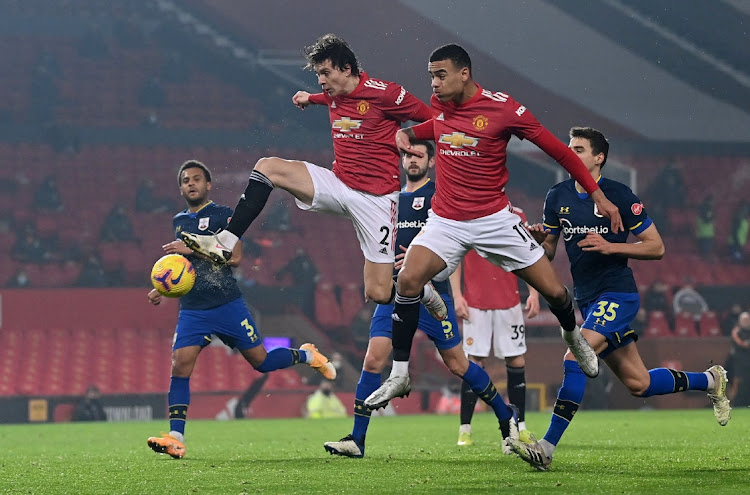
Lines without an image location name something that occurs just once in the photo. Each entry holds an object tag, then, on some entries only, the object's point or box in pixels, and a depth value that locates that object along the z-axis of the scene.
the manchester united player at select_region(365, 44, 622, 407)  12.23
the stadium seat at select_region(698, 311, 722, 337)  34.87
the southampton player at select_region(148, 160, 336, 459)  15.49
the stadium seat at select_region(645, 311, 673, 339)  35.56
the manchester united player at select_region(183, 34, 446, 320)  13.63
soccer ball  14.73
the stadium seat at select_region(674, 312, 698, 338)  35.78
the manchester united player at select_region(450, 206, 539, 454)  18.14
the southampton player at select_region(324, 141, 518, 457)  14.80
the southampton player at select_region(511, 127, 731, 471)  12.73
